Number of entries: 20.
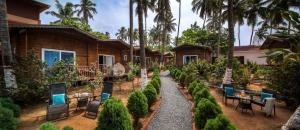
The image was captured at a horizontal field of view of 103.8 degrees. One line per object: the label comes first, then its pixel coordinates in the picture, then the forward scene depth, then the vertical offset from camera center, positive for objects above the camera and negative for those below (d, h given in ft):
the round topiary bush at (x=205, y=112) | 10.32 -4.36
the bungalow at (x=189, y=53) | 49.94 +4.42
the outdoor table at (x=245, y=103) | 14.83 -5.12
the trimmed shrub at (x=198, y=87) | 17.03 -3.51
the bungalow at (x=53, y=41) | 21.33 +4.89
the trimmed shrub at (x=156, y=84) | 20.15 -3.61
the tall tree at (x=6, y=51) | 15.94 +1.66
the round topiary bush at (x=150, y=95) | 15.44 -4.18
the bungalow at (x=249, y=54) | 60.05 +5.27
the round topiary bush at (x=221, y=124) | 7.84 -4.10
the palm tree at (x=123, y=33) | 162.63 +41.65
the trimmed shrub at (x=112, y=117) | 8.93 -4.17
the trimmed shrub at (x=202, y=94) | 14.10 -3.75
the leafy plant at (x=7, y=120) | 9.91 -4.99
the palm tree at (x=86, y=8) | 79.31 +37.37
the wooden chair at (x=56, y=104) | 12.91 -4.75
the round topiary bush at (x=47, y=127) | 7.37 -4.03
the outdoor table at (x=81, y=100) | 15.16 -4.86
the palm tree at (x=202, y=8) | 68.99 +33.94
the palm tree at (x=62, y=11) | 70.23 +31.92
